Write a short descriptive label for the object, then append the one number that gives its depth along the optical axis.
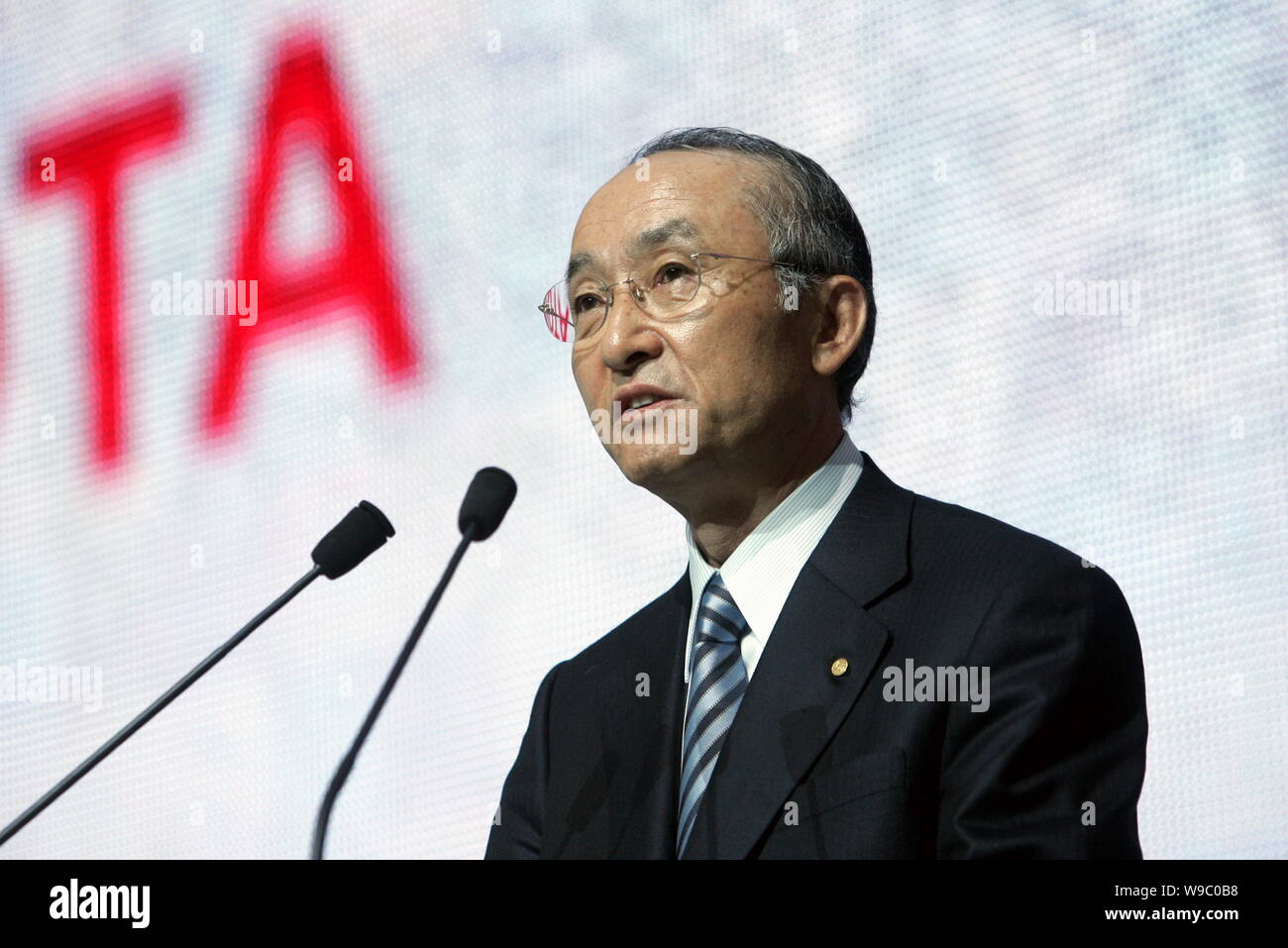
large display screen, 4.37
